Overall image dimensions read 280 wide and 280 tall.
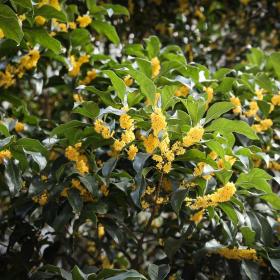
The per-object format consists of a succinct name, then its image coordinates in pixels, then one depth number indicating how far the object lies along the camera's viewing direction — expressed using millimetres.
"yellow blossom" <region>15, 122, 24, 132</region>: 1657
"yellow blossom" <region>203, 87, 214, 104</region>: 1521
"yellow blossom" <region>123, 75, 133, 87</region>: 1503
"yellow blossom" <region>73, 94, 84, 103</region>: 1650
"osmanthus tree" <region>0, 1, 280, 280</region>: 1202
